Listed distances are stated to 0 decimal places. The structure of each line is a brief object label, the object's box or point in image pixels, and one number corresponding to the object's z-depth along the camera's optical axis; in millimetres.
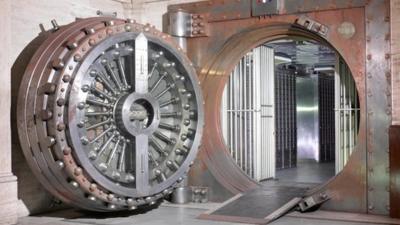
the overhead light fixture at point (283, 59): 10708
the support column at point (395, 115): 5156
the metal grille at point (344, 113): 6630
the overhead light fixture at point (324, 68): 12543
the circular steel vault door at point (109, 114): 4617
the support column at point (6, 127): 4832
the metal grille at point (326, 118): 13117
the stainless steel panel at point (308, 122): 12859
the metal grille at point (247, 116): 7590
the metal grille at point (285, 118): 10797
